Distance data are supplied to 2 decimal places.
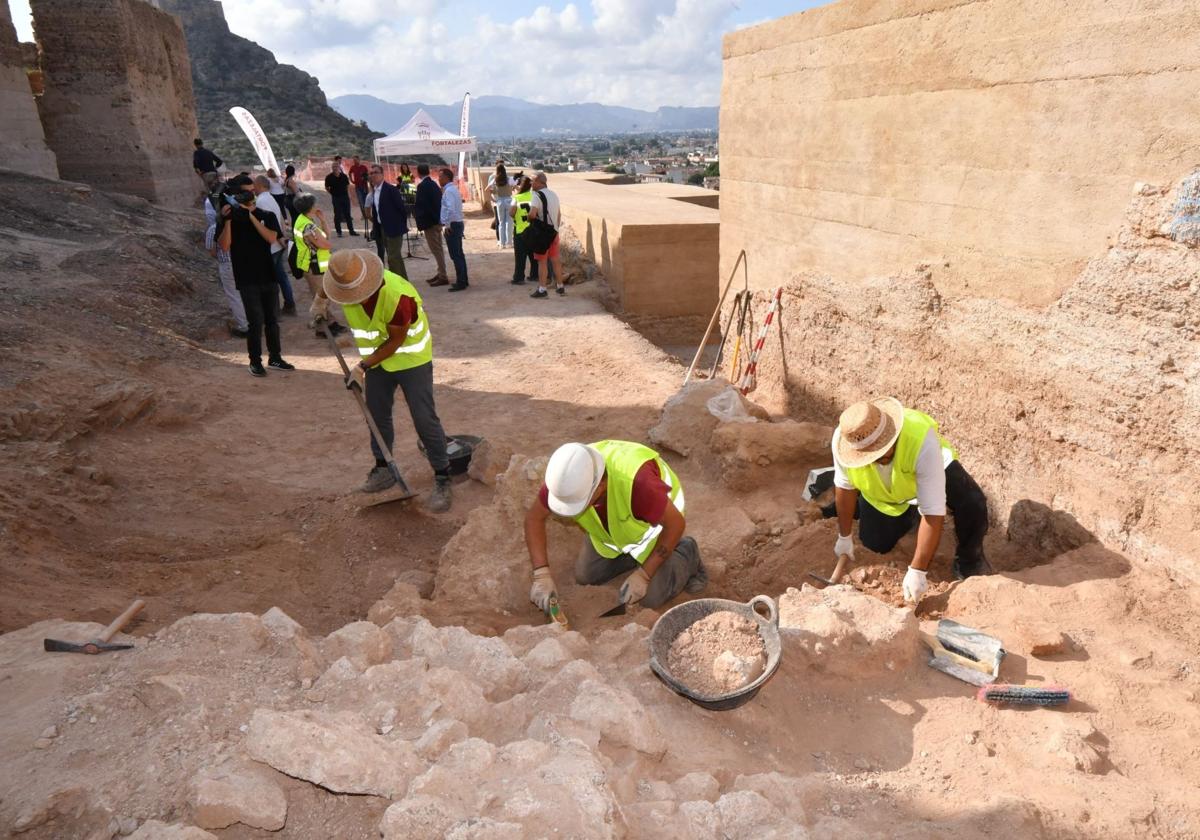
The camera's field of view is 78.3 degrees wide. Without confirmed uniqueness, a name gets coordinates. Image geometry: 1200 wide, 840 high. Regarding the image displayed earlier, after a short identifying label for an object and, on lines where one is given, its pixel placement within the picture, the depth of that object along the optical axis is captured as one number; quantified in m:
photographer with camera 6.95
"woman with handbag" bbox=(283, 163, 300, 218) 12.27
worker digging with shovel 4.62
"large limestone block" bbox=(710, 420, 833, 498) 5.23
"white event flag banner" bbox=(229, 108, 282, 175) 16.91
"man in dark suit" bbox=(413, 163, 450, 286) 10.52
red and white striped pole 6.42
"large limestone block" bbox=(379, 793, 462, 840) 1.72
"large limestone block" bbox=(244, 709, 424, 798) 1.92
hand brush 2.72
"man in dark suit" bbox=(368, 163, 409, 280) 9.89
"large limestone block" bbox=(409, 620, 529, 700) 2.64
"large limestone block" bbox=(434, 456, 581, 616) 4.05
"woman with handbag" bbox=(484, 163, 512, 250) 13.99
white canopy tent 20.31
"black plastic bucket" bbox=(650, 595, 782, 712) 2.64
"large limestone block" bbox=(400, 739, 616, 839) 1.75
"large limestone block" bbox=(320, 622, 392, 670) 2.72
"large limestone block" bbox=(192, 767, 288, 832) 1.82
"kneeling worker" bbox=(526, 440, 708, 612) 3.40
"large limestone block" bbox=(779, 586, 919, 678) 2.93
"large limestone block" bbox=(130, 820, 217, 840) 1.73
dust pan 2.87
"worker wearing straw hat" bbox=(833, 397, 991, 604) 3.52
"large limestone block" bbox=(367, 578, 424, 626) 3.62
